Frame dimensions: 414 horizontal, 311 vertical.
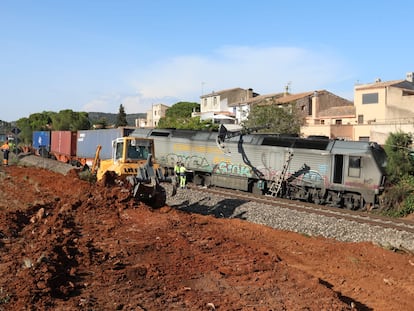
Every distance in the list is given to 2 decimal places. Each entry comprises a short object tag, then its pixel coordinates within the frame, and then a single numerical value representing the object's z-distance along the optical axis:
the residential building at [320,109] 42.84
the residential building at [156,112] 112.81
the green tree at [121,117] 107.56
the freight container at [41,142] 45.28
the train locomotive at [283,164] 20.86
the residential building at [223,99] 81.69
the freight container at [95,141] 30.67
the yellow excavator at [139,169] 15.65
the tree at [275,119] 43.50
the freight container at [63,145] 38.47
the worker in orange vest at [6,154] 33.12
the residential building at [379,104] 39.25
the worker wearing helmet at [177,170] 24.07
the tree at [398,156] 22.22
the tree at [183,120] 55.91
